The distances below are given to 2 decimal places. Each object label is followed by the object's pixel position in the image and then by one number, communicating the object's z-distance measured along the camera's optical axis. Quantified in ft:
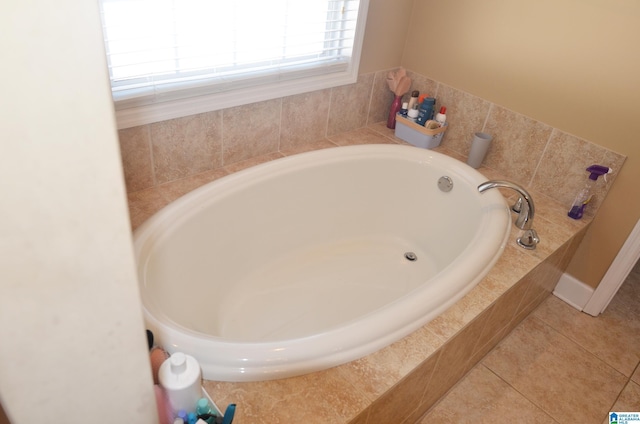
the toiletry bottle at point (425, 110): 7.06
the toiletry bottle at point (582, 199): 6.02
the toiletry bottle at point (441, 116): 7.08
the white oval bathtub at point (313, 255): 3.72
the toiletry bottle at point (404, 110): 7.32
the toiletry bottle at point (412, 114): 7.20
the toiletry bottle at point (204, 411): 3.03
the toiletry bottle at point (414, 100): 7.28
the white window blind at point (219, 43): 4.51
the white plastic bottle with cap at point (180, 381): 2.99
